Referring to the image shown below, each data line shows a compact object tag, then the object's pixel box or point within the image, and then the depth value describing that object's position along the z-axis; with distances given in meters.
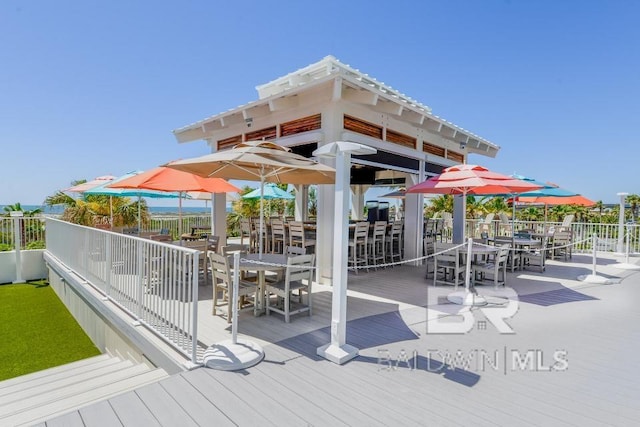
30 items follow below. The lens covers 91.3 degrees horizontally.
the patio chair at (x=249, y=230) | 9.39
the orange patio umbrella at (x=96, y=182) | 8.50
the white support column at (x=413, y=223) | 8.57
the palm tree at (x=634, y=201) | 24.11
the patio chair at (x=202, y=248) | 5.61
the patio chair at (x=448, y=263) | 5.78
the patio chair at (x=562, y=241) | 9.52
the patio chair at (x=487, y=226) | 12.68
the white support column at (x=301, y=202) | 11.13
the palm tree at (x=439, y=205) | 18.12
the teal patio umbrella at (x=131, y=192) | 7.26
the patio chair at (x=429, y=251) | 6.67
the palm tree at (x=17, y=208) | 11.20
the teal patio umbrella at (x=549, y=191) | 8.03
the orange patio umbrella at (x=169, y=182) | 5.40
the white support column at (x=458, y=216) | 9.91
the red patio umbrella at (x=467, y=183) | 5.17
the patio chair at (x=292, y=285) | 4.08
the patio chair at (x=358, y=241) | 6.98
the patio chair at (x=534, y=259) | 7.83
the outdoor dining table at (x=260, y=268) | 4.14
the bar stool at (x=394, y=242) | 8.27
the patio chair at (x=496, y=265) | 5.79
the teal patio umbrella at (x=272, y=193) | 11.34
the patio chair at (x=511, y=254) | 7.66
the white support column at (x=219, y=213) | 9.55
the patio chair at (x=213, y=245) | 6.26
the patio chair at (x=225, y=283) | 3.80
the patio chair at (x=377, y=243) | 7.63
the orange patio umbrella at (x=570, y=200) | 10.08
